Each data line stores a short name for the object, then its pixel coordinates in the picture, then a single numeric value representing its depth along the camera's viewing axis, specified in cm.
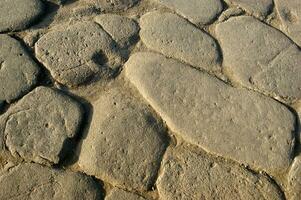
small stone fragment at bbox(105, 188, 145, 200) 138
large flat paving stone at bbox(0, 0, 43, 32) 184
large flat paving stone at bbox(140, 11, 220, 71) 179
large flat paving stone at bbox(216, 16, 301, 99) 173
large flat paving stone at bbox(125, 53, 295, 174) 152
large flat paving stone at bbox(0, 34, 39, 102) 161
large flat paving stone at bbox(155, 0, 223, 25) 195
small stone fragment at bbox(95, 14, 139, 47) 183
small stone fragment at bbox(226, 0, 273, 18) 201
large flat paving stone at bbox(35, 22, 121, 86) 170
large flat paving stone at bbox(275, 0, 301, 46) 194
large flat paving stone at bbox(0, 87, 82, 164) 146
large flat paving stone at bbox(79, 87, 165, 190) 144
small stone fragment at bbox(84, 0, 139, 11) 198
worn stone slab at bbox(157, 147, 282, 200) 141
